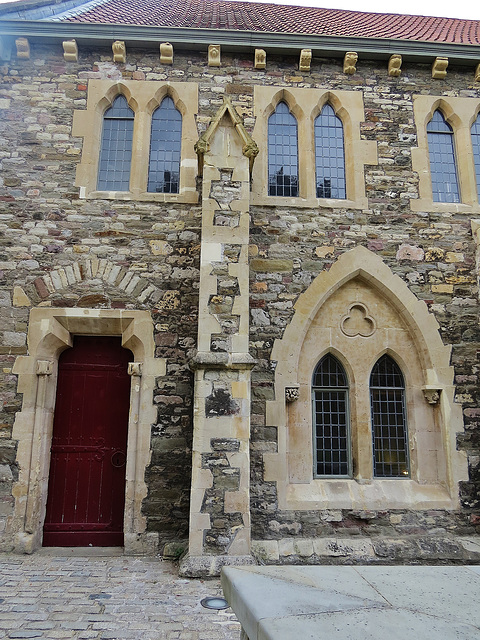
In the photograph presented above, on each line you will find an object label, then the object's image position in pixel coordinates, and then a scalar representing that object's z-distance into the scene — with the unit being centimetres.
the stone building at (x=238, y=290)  644
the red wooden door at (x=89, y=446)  675
